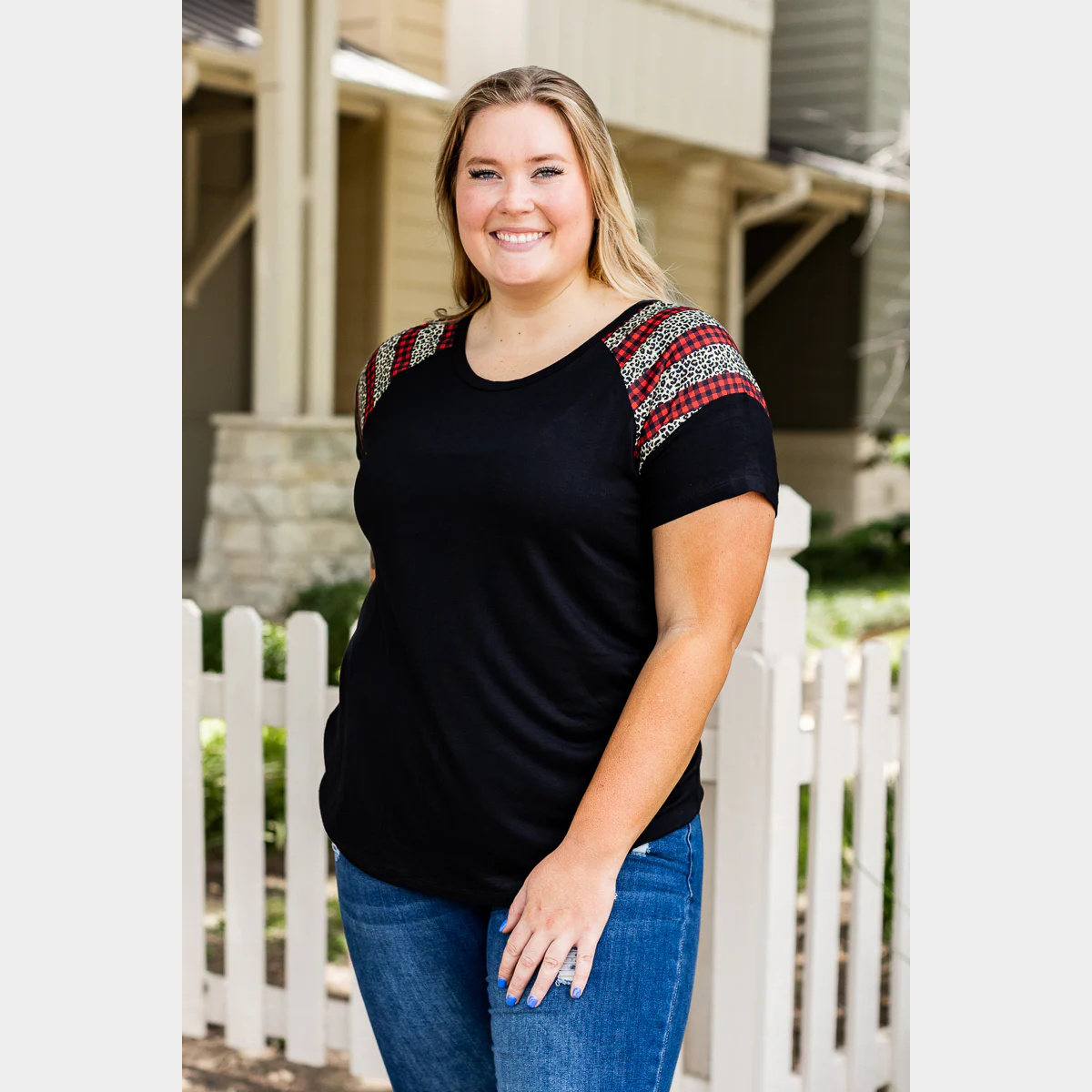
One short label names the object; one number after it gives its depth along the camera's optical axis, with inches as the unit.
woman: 59.2
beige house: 285.7
